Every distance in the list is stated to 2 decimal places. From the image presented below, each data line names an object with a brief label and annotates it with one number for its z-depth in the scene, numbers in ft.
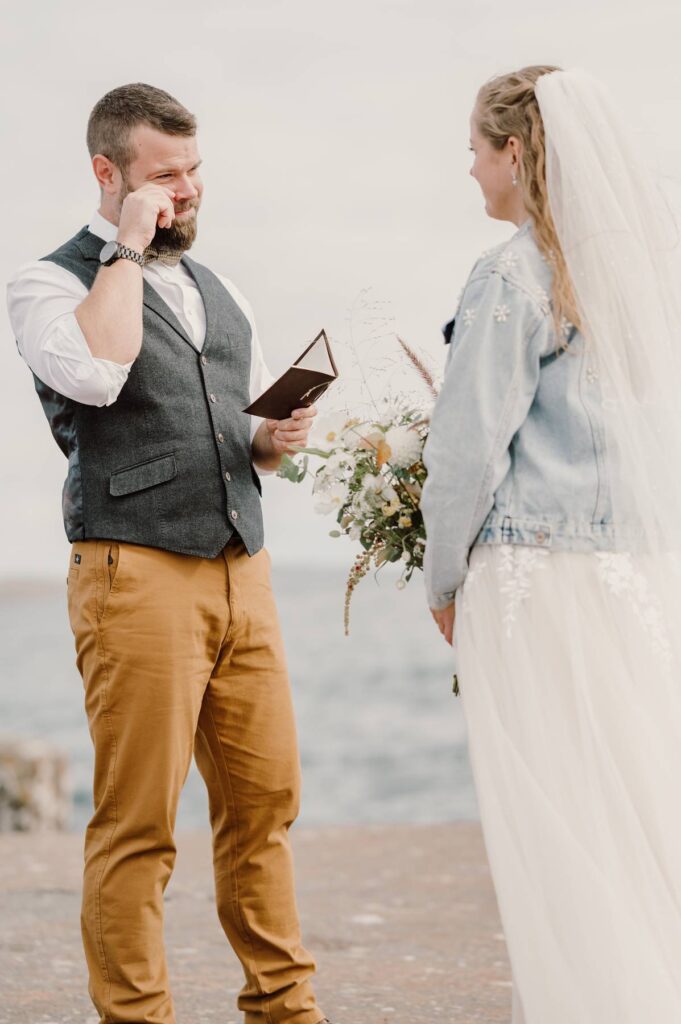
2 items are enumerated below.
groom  20.13
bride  17.37
